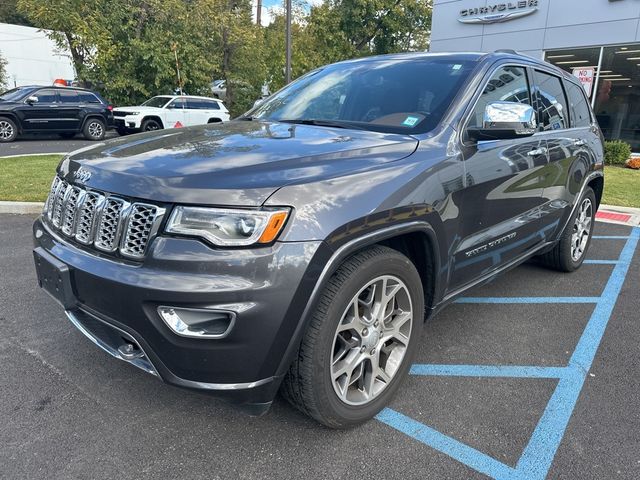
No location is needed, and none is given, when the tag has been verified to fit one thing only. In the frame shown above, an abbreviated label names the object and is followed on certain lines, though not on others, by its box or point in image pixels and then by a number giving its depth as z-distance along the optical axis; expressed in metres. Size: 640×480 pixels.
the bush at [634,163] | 12.45
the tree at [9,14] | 50.84
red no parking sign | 10.80
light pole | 14.26
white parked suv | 16.58
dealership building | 14.05
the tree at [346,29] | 26.25
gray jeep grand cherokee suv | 1.88
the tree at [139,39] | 18.66
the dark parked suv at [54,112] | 14.66
